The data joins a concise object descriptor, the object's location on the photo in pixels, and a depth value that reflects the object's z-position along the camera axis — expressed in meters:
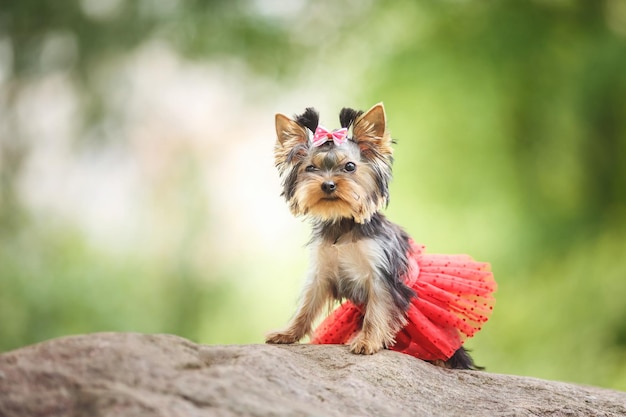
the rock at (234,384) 2.68
